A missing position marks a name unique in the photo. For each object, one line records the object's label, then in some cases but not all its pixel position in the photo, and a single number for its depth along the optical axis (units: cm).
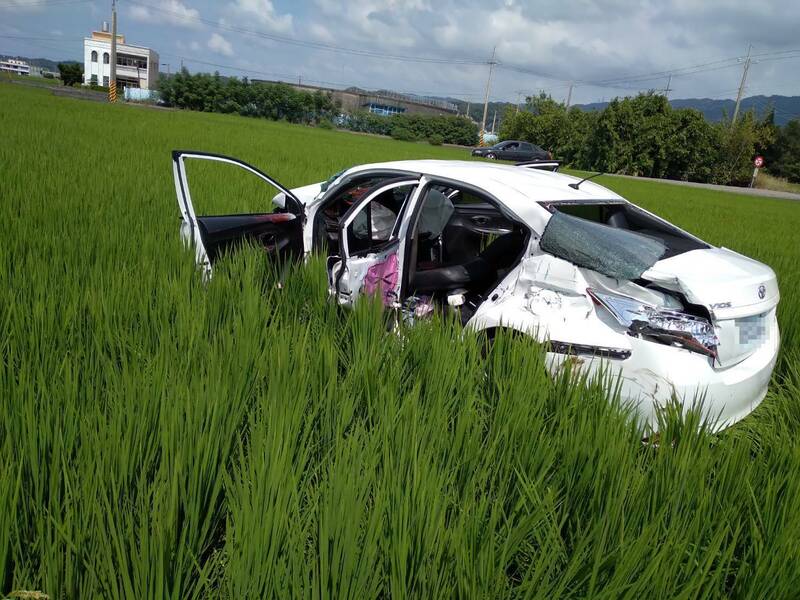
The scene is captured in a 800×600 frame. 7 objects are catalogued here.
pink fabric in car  366
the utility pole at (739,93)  4259
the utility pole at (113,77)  4328
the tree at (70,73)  7231
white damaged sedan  262
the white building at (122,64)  9231
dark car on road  3447
